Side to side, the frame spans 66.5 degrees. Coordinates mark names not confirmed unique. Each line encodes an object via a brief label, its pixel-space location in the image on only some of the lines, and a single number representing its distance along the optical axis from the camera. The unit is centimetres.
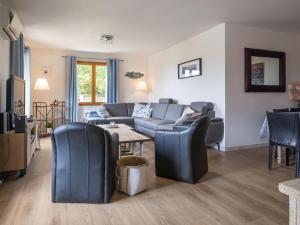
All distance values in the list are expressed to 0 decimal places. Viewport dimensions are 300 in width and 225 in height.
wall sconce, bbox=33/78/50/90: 561
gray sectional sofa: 424
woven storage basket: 233
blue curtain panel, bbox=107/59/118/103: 688
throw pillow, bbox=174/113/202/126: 412
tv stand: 288
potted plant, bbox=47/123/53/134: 597
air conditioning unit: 294
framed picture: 493
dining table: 354
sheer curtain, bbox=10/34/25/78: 385
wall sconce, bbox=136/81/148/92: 721
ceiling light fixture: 490
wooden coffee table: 300
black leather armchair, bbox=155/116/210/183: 265
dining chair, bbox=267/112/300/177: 288
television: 323
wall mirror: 441
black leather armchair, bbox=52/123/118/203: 208
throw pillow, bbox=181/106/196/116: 444
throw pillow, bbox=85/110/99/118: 603
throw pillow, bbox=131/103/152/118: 617
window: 678
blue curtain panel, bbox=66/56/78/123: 643
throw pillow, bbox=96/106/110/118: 598
